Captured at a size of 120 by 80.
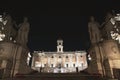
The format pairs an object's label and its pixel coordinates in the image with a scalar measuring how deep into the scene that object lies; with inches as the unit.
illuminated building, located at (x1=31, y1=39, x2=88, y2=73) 3841.0
